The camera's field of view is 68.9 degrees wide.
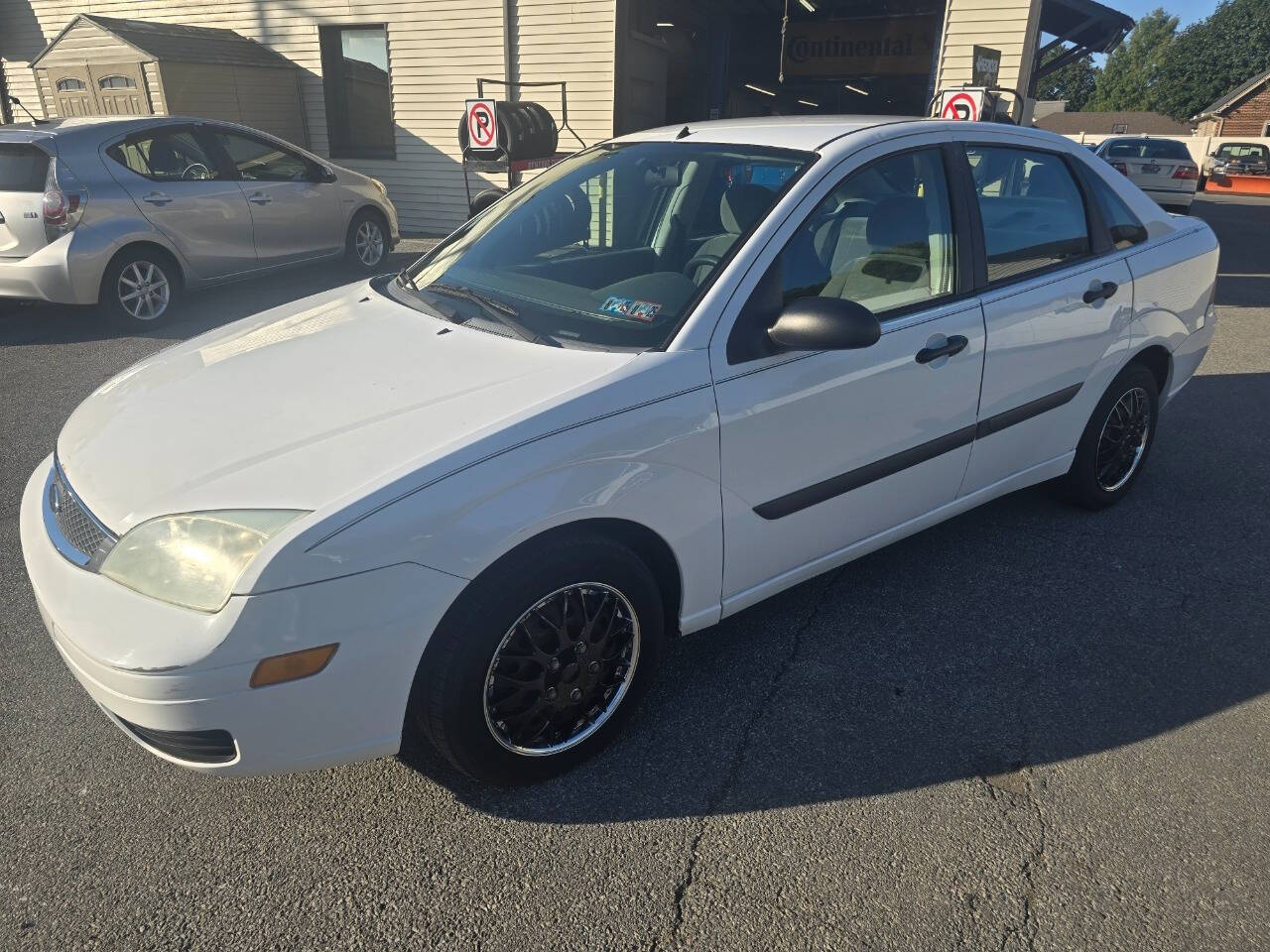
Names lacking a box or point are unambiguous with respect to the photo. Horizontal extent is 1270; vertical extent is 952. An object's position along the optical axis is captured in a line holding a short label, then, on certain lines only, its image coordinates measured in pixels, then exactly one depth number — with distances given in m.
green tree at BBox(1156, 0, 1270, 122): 71.38
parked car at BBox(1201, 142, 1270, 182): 31.14
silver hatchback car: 6.66
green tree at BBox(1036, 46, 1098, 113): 91.44
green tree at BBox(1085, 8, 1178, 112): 79.00
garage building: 11.16
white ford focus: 2.05
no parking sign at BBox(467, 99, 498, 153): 9.52
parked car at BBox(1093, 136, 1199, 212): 19.67
